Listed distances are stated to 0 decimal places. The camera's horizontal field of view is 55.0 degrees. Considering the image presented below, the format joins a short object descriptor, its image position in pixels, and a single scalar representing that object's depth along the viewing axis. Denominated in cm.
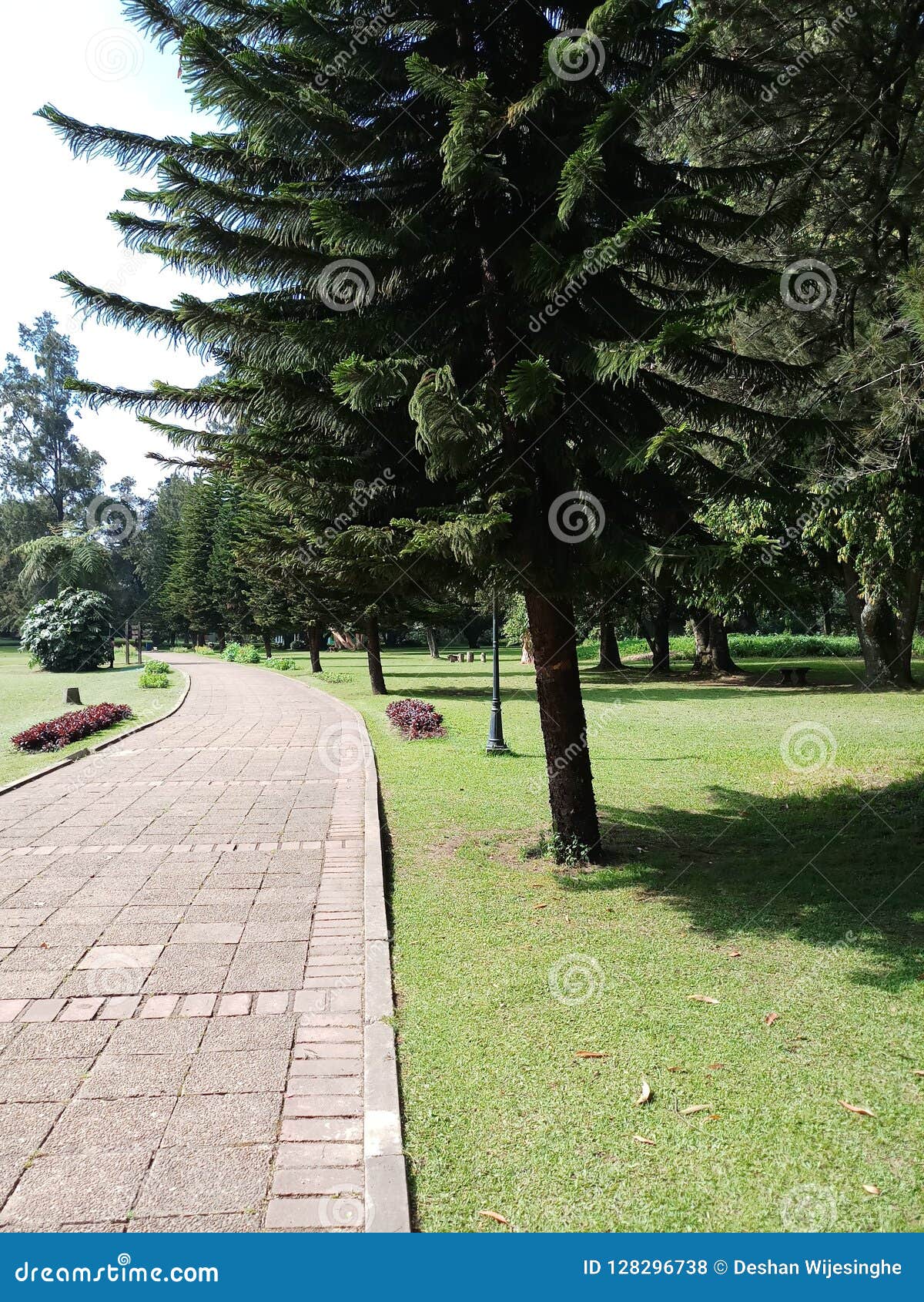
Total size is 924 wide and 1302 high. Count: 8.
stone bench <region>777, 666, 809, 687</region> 2389
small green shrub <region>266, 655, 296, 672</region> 3962
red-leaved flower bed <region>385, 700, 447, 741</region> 1518
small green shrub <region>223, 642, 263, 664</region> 4766
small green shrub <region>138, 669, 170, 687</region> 2784
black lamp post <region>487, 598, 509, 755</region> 1326
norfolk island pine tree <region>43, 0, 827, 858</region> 509
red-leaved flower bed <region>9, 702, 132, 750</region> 1427
